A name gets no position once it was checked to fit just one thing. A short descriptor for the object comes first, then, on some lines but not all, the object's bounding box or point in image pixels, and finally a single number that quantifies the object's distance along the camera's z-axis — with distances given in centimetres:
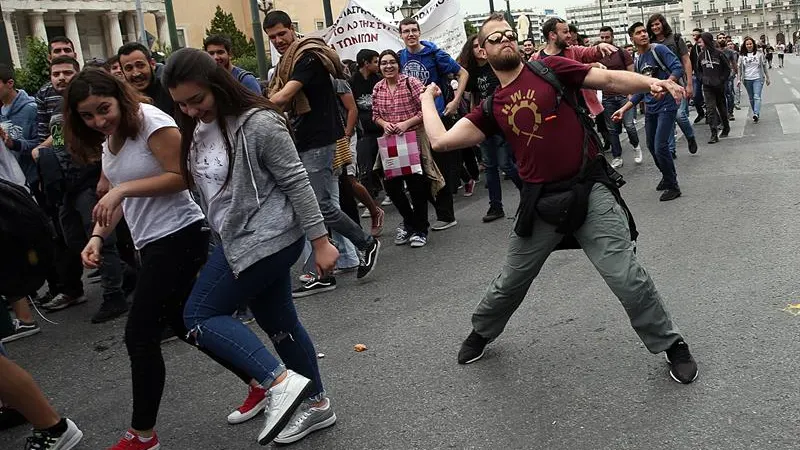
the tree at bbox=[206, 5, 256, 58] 5802
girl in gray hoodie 307
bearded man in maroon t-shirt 366
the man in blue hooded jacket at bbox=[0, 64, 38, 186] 674
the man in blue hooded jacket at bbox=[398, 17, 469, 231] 812
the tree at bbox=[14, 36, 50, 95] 2939
